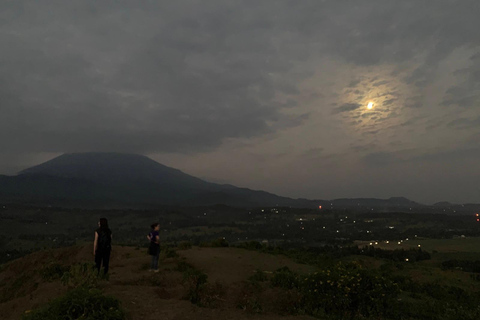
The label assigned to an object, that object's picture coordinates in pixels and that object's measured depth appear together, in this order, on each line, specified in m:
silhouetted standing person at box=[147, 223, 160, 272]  13.37
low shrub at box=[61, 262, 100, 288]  10.12
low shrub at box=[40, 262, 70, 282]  13.58
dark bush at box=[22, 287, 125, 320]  7.10
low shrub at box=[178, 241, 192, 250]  23.77
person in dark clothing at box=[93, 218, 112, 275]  11.84
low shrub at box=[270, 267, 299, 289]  12.65
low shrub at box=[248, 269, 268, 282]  14.05
